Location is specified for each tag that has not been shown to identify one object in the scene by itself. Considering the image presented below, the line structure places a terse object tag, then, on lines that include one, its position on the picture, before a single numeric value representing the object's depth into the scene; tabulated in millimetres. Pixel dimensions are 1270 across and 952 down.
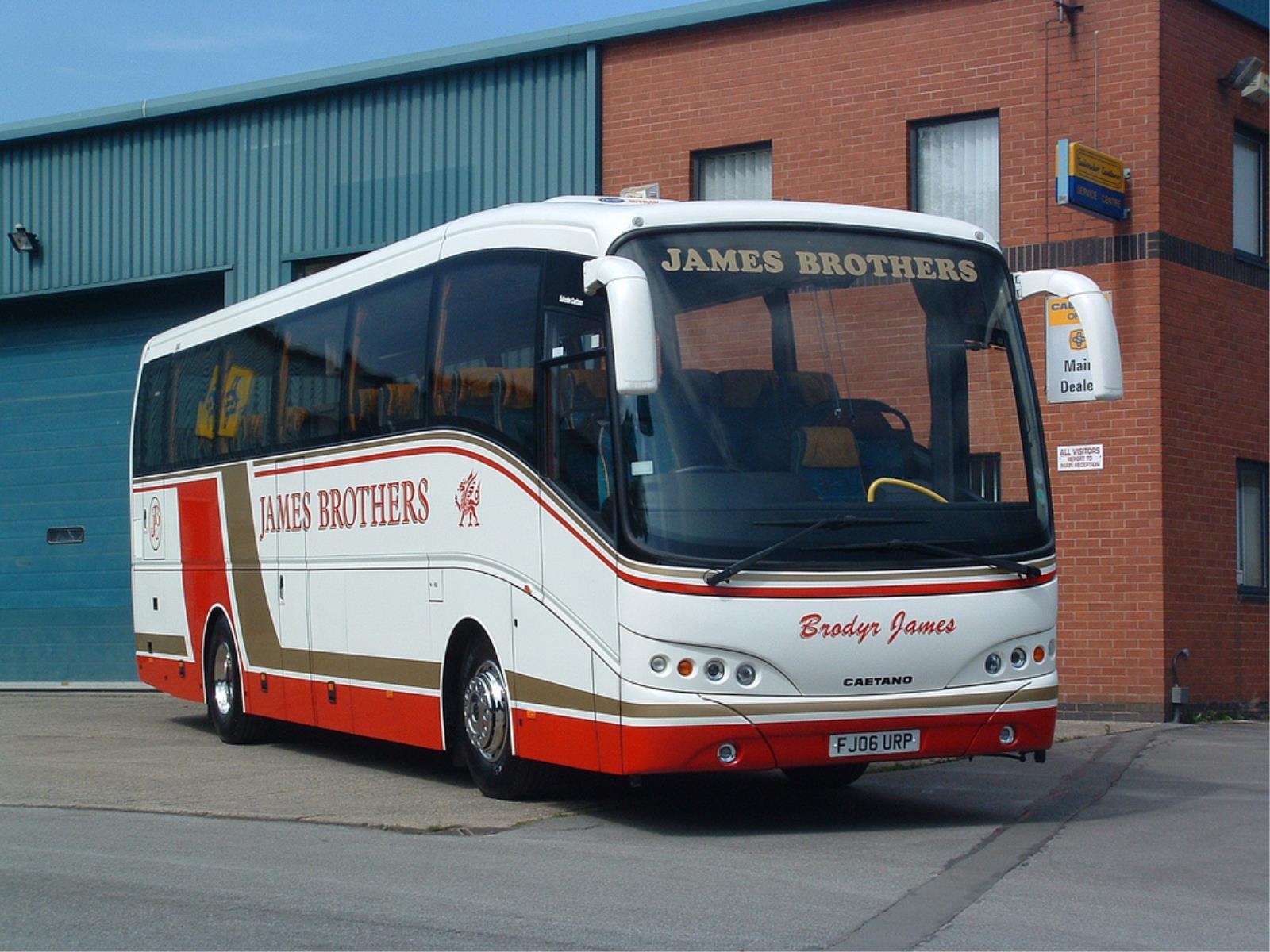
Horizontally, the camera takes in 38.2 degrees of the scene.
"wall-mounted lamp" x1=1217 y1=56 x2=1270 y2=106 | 18312
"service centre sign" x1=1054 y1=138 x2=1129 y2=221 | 16516
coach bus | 9195
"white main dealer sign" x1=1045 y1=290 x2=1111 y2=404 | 10594
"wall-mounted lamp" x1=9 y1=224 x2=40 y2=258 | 25547
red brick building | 17156
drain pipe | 17062
